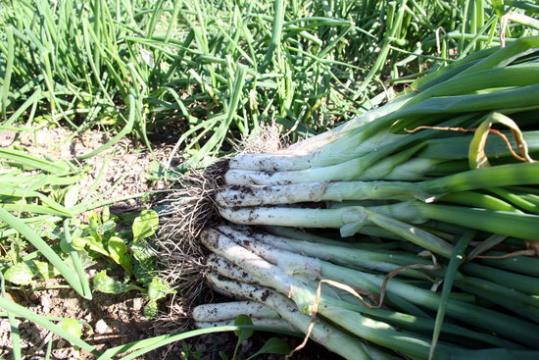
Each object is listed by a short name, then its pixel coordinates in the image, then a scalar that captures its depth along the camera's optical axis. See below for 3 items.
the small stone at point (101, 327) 0.35
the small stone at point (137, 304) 0.37
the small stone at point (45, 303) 0.37
